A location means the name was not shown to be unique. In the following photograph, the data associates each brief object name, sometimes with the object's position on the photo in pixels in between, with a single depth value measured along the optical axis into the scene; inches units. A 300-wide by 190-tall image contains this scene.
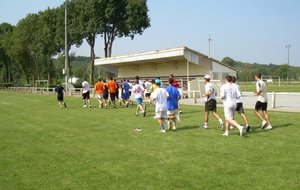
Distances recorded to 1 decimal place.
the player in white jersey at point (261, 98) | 500.1
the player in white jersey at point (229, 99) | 444.8
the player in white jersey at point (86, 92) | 960.9
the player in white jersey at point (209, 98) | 498.7
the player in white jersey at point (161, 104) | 499.8
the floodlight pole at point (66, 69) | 1720.2
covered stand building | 1255.2
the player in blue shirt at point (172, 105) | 514.9
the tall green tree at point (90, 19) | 2058.3
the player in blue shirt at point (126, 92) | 916.3
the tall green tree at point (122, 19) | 2080.5
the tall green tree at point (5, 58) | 3292.1
